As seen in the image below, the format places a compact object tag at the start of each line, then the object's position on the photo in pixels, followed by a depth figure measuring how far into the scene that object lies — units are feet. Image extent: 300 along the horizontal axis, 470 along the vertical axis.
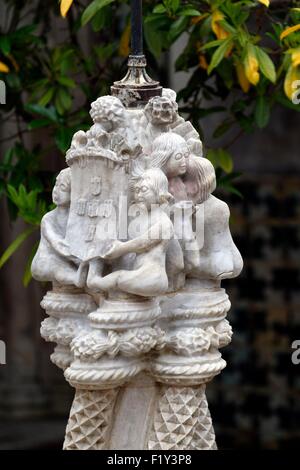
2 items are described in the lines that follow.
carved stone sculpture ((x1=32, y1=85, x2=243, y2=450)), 20.84
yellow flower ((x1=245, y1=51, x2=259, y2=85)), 24.99
